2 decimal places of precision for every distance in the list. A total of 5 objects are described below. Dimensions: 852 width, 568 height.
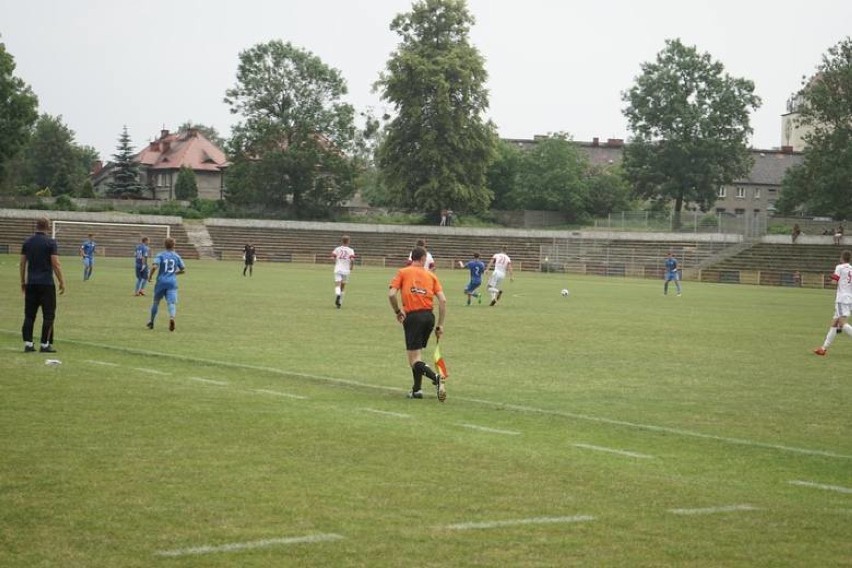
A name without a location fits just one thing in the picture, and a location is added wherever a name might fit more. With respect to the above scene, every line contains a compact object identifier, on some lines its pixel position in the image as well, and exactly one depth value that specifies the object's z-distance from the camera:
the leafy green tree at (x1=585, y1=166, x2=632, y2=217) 110.88
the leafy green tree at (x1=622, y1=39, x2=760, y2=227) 99.50
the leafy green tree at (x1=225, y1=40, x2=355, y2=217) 100.81
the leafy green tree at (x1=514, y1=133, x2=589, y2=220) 107.62
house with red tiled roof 133.50
